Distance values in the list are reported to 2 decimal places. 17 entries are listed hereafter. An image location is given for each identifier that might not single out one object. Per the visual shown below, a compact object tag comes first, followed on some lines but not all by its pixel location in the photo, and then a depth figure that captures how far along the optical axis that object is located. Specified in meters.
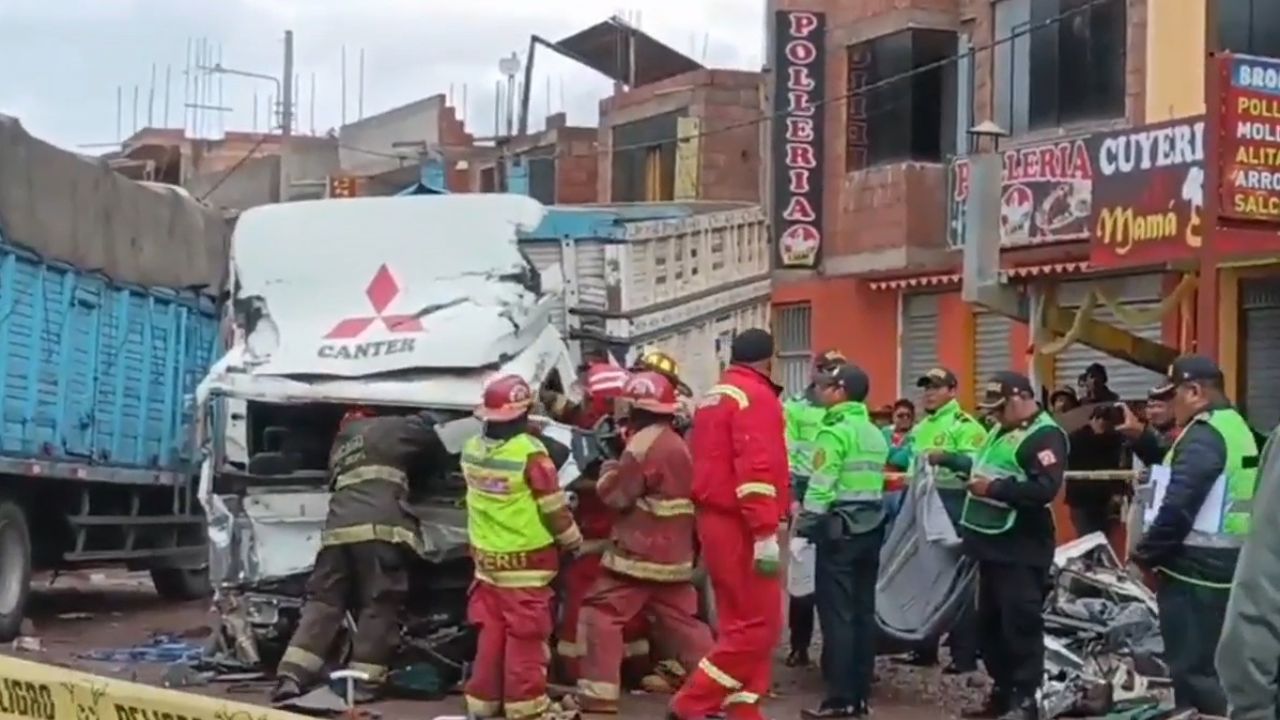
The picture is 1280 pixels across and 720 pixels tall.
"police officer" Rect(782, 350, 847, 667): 10.79
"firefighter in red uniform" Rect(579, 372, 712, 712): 9.64
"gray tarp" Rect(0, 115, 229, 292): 13.02
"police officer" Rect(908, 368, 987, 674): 10.96
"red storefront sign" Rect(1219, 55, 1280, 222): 11.78
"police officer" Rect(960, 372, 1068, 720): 9.50
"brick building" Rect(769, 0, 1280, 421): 16.02
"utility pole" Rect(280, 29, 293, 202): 43.45
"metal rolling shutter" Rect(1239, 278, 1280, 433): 15.76
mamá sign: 13.10
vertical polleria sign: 20.44
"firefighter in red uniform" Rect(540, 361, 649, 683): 10.30
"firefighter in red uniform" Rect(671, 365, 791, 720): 8.78
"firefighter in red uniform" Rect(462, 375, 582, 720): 9.41
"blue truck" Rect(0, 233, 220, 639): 13.12
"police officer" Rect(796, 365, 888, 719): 10.09
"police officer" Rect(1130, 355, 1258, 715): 8.25
